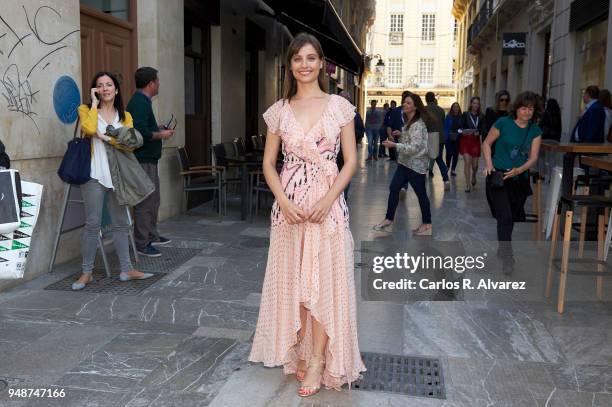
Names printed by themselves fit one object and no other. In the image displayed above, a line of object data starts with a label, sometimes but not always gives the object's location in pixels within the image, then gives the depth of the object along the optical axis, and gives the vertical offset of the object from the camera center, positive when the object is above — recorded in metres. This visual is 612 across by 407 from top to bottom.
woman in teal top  5.39 -0.25
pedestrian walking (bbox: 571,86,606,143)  8.59 +0.15
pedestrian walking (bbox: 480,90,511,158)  9.91 +0.44
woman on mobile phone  4.82 -0.27
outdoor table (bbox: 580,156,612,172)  4.22 -0.20
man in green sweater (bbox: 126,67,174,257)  5.82 -0.21
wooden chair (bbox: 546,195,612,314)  4.37 -0.83
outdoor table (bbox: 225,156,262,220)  7.98 -0.58
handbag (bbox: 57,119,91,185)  4.71 -0.28
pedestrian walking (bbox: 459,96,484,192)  11.63 -0.13
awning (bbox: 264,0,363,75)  9.63 +1.89
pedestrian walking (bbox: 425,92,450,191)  11.27 +0.15
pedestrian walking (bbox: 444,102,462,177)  12.83 +0.02
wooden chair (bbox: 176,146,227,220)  8.00 -0.70
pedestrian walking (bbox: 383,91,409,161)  15.55 +0.31
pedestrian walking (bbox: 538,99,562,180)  11.13 +0.22
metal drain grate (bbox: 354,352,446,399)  3.18 -1.34
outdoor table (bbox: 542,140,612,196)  4.56 -0.14
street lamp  55.09 +5.27
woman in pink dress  3.02 -0.47
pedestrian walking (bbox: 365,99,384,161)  19.81 +0.19
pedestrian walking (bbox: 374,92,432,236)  7.12 -0.26
